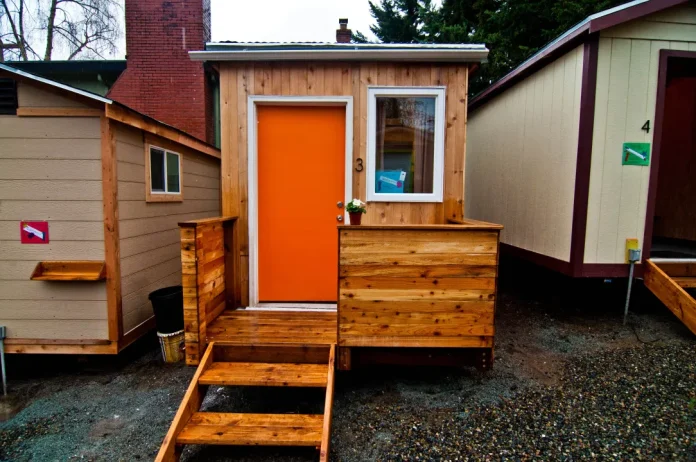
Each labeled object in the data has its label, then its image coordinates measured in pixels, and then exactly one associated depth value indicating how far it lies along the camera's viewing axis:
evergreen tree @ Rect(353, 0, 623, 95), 7.99
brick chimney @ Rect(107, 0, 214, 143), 7.44
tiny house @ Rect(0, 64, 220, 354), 3.23
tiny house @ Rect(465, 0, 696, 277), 3.93
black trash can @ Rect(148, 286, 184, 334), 3.49
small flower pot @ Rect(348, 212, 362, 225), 3.05
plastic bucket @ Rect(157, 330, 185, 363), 3.59
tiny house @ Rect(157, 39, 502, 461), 3.48
